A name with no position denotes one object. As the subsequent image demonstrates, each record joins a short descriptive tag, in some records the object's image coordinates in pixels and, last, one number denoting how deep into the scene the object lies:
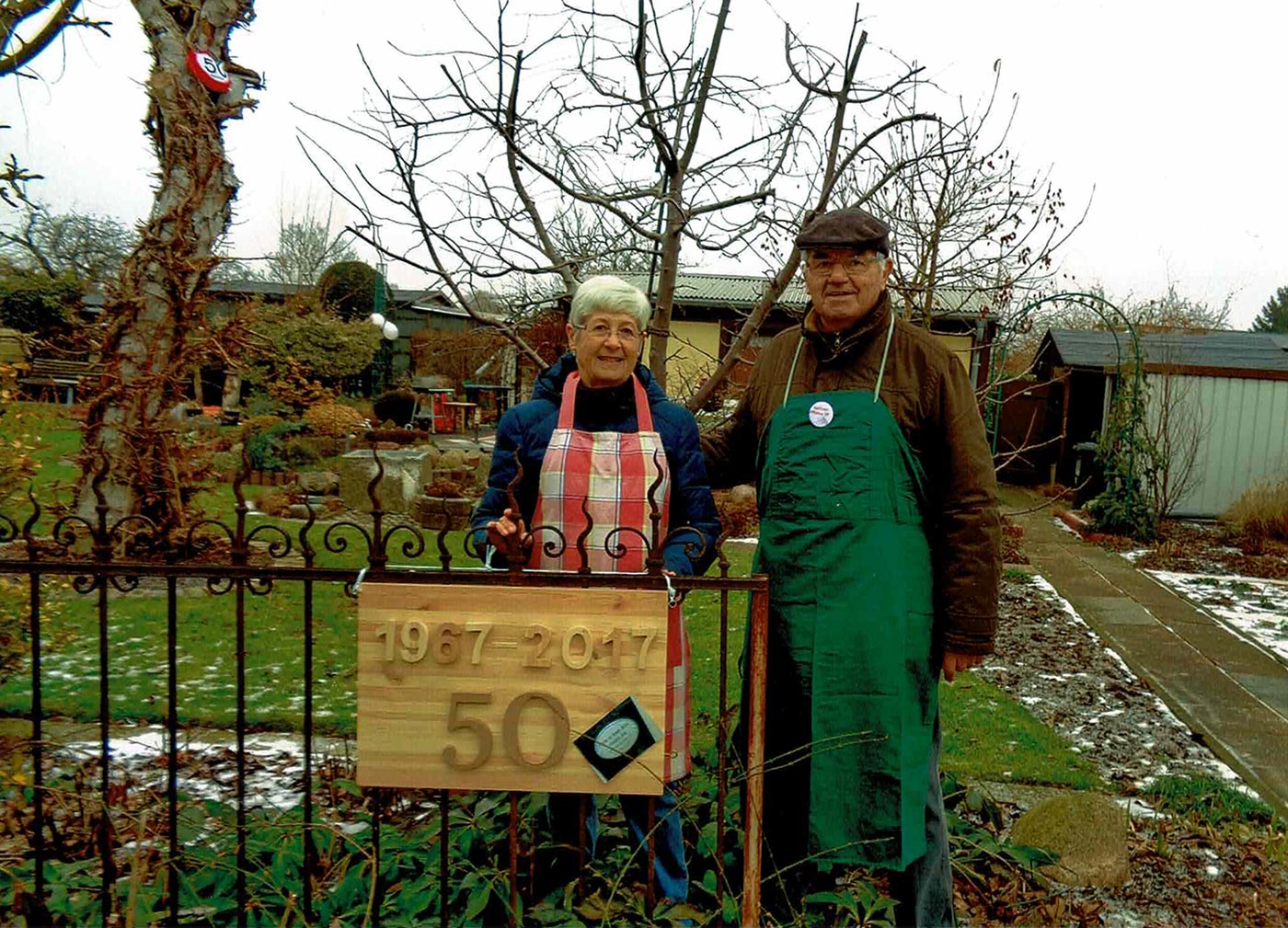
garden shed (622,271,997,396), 5.03
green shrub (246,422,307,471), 11.72
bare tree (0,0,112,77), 3.32
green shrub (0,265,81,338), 14.12
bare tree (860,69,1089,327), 4.56
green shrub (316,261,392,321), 22.34
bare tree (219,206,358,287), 25.92
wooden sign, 2.05
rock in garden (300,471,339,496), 11.03
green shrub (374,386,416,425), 17.14
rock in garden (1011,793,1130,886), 2.98
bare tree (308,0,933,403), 2.98
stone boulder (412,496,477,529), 9.61
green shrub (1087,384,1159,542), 10.88
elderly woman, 2.37
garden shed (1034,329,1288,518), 12.01
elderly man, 2.28
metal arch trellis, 8.30
